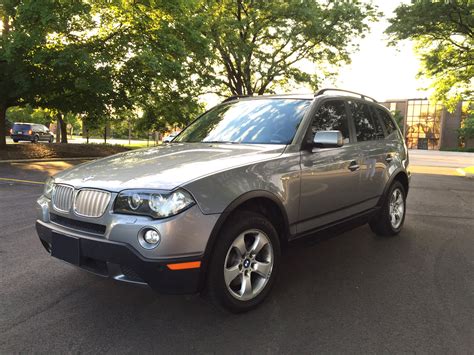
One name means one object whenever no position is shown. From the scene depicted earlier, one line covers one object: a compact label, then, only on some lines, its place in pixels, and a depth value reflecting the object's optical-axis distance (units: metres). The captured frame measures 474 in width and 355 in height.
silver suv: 2.79
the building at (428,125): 82.06
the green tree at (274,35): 21.55
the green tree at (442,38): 15.65
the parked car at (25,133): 35.28
